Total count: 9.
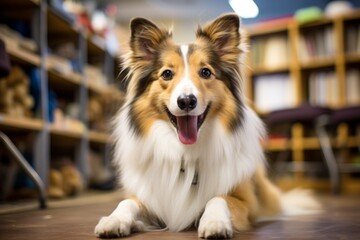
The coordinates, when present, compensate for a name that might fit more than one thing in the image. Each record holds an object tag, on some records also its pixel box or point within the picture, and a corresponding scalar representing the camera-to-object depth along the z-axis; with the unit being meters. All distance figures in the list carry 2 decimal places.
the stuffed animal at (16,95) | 2.88
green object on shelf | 5.30
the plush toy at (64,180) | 3.54
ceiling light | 2.82
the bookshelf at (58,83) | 3.24
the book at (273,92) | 5.61
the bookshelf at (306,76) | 5.12
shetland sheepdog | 1.67
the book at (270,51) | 5.68
